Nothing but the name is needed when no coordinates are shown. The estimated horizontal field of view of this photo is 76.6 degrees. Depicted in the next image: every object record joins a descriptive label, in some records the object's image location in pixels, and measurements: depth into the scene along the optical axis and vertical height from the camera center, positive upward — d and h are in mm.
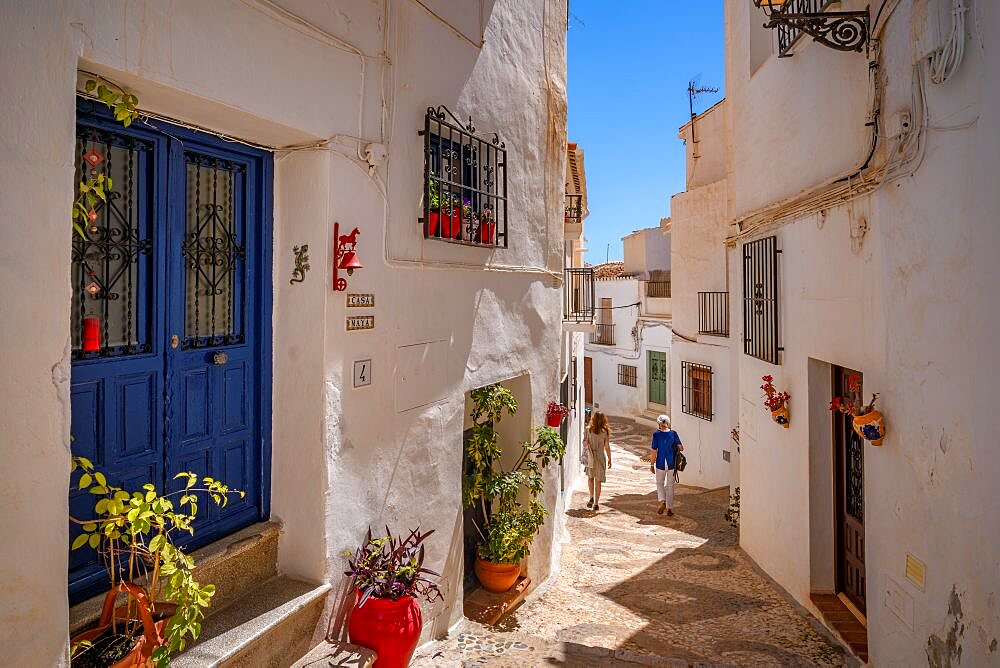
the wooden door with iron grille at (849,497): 5684 -1463
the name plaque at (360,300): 3963 +250
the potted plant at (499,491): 5848 -1415
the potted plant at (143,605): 2436 -1080
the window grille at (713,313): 13234 +579
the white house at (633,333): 21789 +271
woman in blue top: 10023 -1862
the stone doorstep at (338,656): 3543 -1807
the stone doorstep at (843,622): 5246 -2494
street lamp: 4938 +2507
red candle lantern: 2785 +21
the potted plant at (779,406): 6699 -701
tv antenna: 15453 +6345
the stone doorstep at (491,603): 5781 -2491
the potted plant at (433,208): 4836 +1013
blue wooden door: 2920 +105
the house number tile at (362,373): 4027 -215
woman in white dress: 10602 -1800
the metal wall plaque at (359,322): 3967 +110
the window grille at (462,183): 4844 +1343
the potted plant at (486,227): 5641 +1027
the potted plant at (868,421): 4607 -597
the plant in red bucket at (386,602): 3666 -1558
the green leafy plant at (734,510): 9906 -2681
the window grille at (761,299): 7102 +486
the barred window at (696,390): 14289 -1163
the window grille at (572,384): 13887 -1023
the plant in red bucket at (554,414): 7141 -842
